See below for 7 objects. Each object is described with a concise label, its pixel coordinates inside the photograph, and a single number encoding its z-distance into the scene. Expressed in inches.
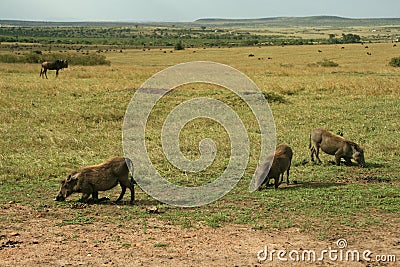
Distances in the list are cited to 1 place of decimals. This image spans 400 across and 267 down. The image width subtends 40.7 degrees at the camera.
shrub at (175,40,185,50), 2997.0
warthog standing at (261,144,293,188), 388.8
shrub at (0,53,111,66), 1706.2
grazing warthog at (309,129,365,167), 466.0
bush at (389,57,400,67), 1636.3
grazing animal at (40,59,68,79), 1304.1
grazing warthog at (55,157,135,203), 349.4
